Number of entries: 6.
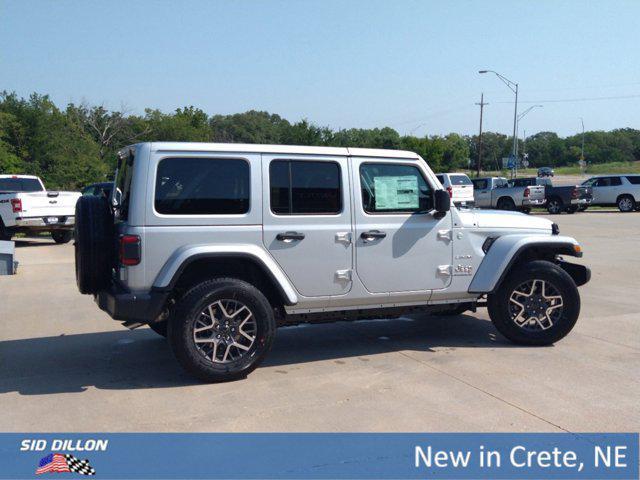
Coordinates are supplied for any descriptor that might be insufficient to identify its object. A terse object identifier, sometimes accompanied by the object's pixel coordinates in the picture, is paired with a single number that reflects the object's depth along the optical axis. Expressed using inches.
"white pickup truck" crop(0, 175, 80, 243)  621.0
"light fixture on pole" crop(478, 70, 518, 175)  1810.0
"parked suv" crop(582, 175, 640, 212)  1182.3
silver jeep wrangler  204.5
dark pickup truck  1151.6
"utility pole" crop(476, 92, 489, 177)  2316.7
